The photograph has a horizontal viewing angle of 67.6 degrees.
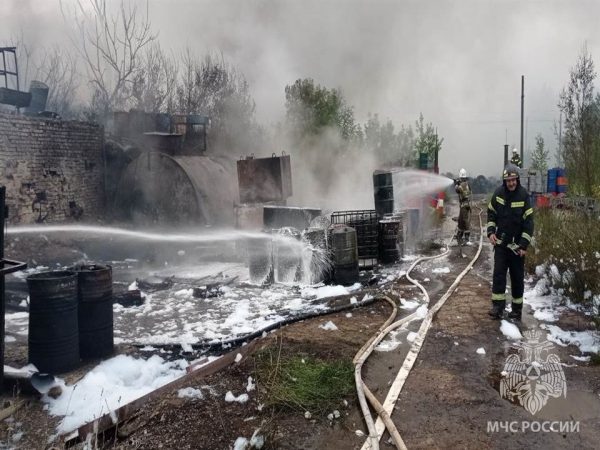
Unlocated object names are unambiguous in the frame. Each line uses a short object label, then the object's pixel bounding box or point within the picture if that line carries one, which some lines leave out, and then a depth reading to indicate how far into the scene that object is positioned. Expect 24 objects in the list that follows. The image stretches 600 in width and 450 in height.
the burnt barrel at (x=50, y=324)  4.25
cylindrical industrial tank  12.38
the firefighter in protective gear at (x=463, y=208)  10.33
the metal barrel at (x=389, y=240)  8.93
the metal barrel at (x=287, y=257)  7.79
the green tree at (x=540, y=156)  27.48
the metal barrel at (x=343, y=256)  7.48
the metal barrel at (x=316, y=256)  7.57
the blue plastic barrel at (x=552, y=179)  12.90
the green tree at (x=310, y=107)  19.84
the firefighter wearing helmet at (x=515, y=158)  10.80
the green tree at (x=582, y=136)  11.22
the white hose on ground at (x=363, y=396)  2.90
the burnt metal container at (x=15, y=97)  11.88
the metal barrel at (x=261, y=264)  7.95
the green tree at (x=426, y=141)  27.14
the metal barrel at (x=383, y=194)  10.04
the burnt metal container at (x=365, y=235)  8.74
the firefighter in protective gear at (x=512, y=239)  5.36
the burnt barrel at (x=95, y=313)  4.62
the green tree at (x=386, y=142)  23.55
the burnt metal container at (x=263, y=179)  11.30
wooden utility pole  24.91
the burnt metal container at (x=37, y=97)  14.03
